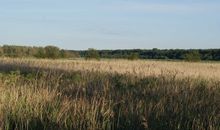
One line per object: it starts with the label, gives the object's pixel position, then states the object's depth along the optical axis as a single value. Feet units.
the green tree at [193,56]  170.52
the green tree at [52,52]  162.86
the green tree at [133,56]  175.00
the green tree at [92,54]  163.63
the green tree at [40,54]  164.27
